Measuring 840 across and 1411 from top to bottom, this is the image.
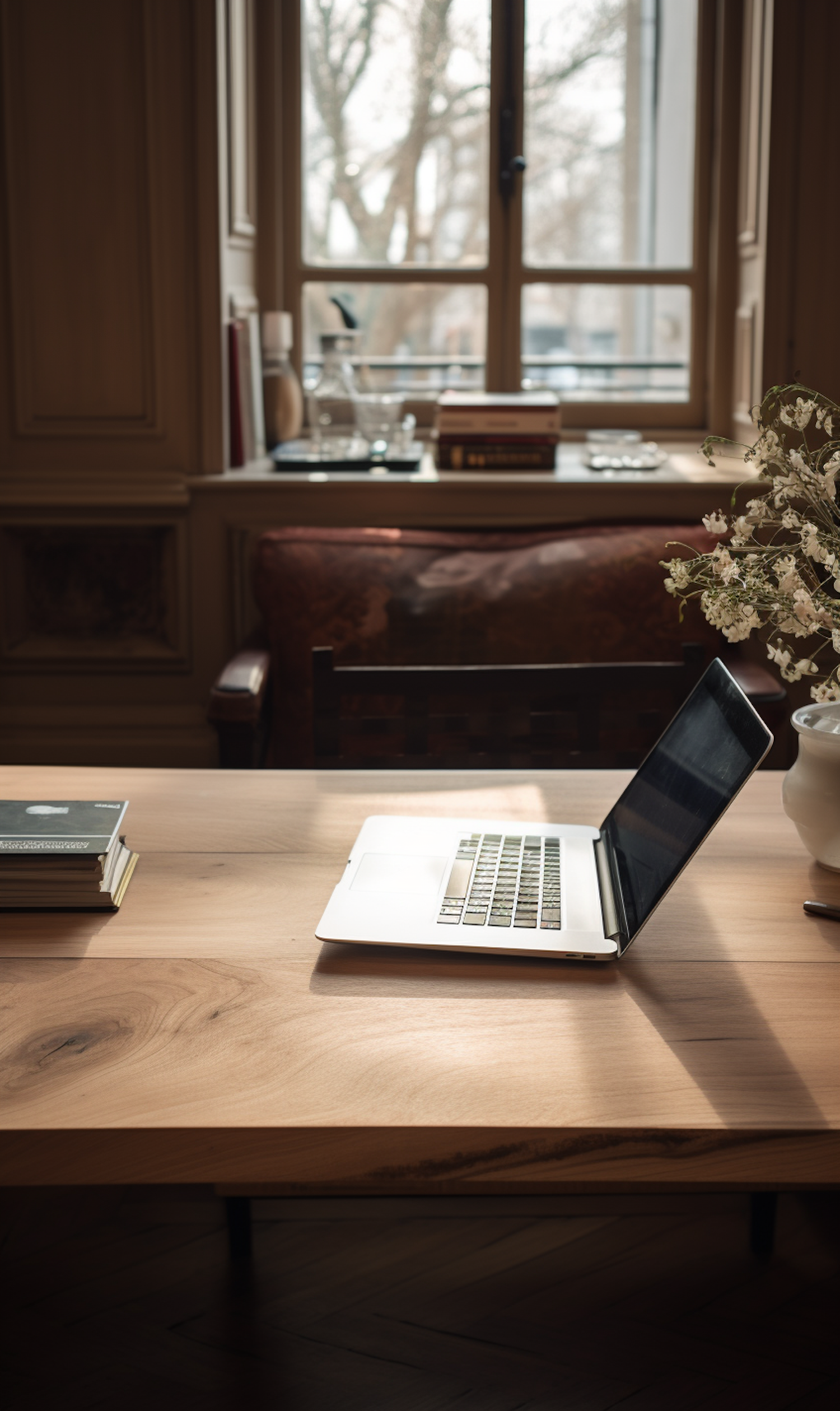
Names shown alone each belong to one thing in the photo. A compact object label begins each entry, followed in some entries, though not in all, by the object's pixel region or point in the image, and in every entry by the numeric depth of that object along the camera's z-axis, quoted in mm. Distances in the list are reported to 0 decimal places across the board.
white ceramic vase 1194
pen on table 1156
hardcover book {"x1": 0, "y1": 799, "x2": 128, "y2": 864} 1159
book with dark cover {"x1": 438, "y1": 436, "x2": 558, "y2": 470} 2789
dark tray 2752
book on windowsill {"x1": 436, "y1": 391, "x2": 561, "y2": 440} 2781
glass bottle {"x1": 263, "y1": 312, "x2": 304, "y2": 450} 2967
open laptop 1069
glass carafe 2879
